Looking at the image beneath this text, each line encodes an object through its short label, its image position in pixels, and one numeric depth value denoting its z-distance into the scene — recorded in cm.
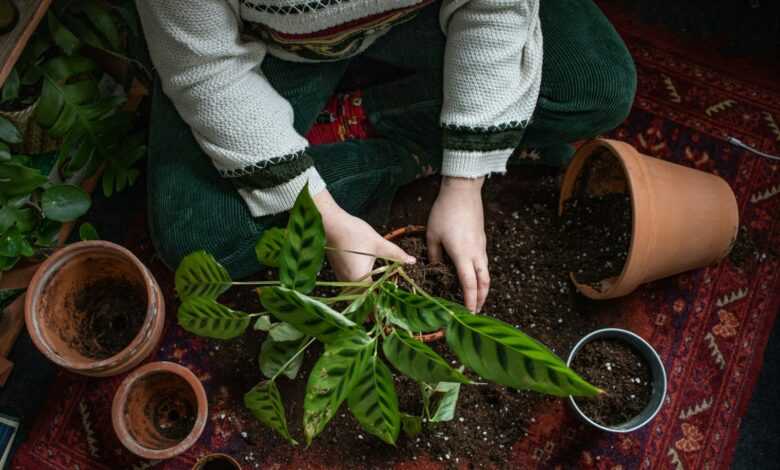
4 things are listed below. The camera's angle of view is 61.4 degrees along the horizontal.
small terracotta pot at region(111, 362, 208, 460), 117
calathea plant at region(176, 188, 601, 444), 71
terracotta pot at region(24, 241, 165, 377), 113
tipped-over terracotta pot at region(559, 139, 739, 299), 114
